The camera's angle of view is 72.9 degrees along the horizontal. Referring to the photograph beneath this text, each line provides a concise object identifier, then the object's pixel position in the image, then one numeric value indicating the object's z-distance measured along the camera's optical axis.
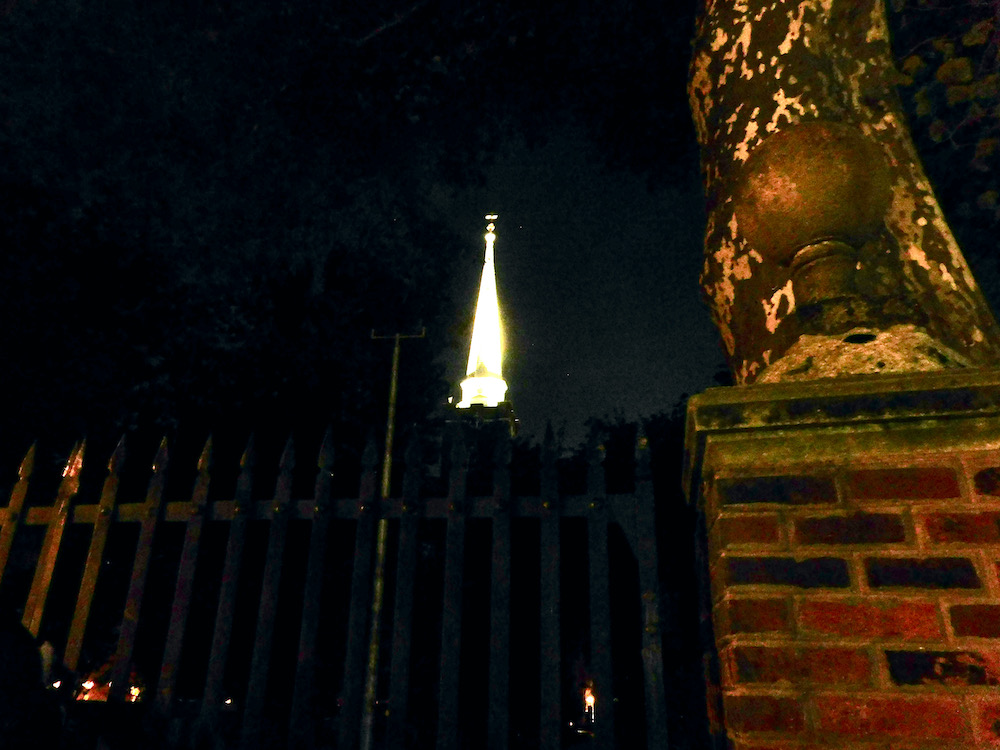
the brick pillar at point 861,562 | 1.46
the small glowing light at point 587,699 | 28.84
